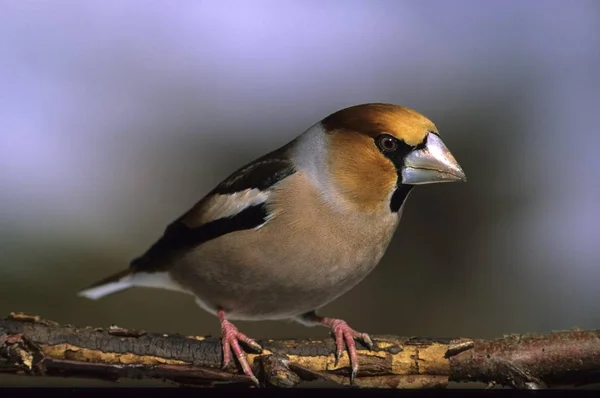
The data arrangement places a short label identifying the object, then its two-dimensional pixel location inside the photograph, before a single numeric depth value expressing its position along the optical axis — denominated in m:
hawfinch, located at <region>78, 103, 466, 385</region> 2.87
